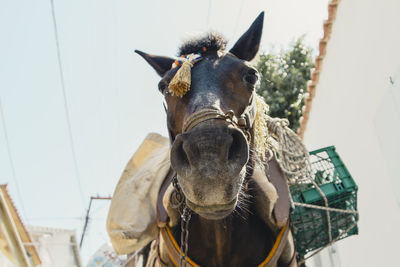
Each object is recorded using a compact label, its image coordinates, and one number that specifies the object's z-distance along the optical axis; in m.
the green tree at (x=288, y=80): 11.99
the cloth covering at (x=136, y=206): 2.90
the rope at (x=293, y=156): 3.36
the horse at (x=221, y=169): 1.68
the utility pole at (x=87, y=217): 17.38
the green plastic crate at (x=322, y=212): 3.33
